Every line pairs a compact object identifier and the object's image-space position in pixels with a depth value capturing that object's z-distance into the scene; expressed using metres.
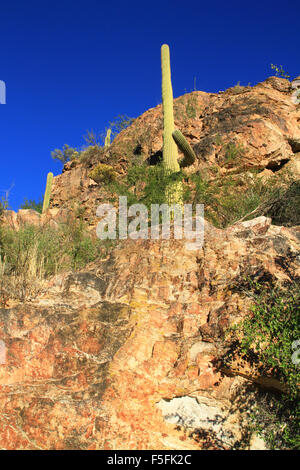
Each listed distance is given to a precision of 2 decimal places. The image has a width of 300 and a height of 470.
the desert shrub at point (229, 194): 7.83
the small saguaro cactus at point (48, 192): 15.86
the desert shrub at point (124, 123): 17.19
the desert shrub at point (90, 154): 15.93
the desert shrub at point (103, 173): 14.14
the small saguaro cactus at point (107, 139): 16.94
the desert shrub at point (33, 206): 15.74
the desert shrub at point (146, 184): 8.88
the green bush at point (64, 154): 21.42
